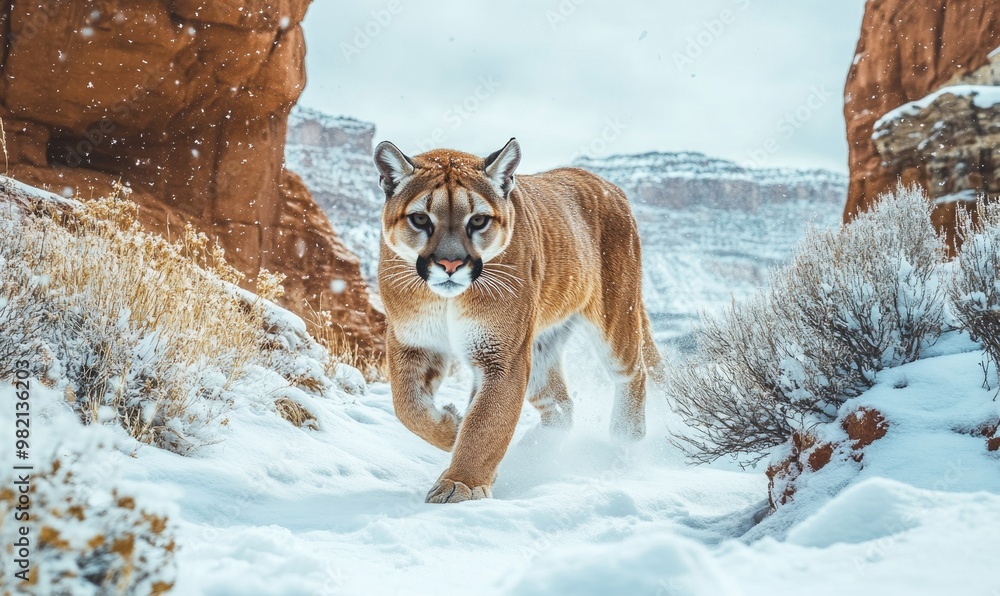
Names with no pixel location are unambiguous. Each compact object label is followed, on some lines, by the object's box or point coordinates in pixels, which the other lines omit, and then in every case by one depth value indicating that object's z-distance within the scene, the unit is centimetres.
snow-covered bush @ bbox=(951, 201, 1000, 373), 289
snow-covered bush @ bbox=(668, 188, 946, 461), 330
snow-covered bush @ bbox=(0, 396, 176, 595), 125
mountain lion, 345
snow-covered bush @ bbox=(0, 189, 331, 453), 324
